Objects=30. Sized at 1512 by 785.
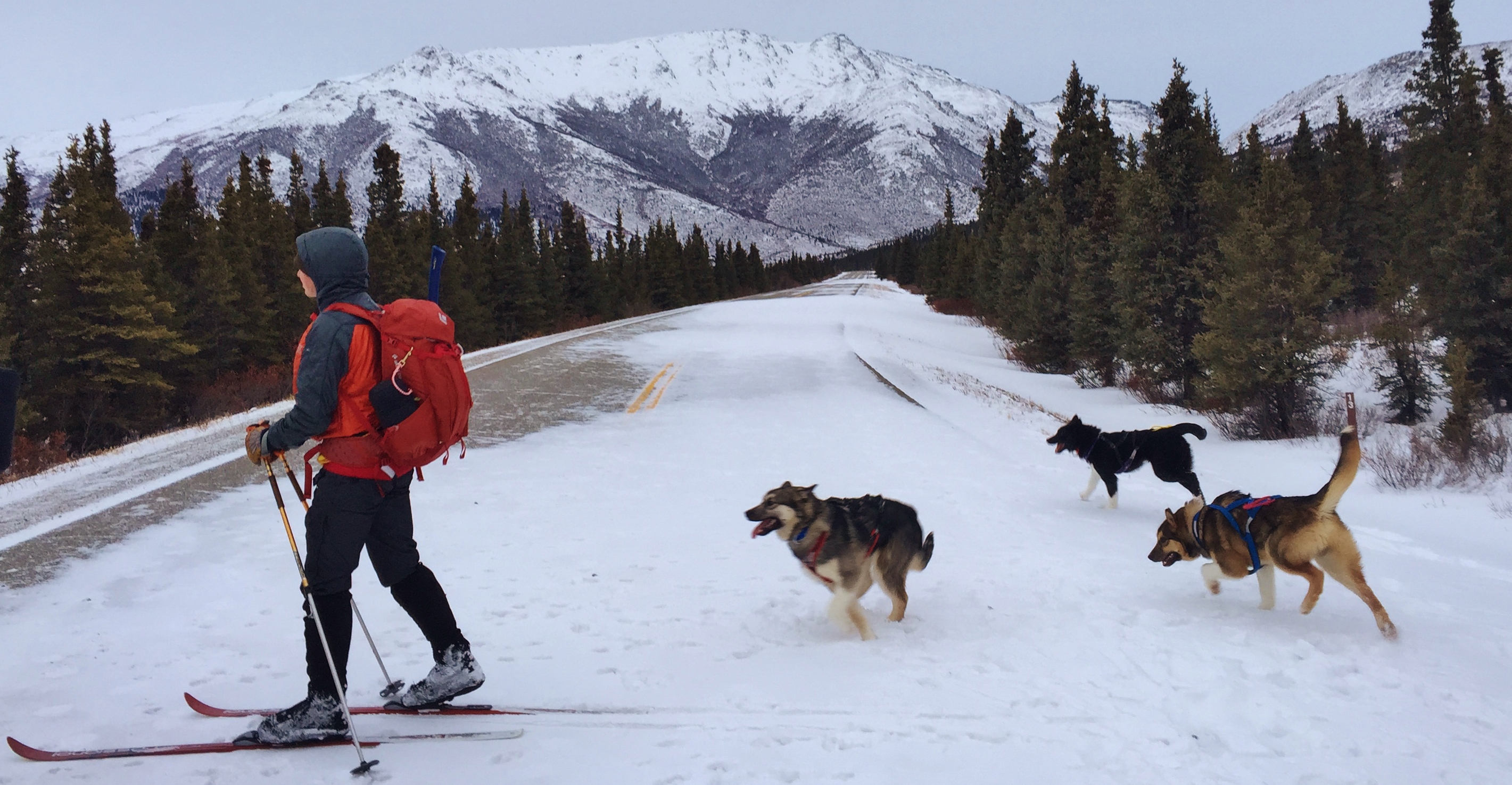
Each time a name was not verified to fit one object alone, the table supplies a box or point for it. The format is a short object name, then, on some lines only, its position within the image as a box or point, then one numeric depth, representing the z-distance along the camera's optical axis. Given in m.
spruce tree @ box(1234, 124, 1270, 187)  16.39
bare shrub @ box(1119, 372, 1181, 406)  18.16
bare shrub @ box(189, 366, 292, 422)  26.69
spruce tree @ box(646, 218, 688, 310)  72.88
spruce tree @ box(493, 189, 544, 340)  49.41
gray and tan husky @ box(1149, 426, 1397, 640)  4.70
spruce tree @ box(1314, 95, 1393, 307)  33.25
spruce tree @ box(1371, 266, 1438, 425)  15.33
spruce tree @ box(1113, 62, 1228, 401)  17.66
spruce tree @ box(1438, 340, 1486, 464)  11.08
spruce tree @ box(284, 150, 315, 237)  44.69
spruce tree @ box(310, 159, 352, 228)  46.70
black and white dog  8.04
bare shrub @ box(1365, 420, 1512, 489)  9.15
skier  3.27
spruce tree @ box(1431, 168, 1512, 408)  15.88
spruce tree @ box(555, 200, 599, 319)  58.72
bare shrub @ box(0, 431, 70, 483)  10.60
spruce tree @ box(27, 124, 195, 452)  24.02
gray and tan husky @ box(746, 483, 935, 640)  4.72
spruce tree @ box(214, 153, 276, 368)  30.88
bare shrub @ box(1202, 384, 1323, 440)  13.73
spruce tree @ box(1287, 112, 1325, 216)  39.22
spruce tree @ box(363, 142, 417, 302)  40.31
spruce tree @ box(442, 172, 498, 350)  42.16
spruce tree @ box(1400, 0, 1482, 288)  22.38
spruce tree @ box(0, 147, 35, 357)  25.81
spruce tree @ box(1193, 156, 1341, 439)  13.38
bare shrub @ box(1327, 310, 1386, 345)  23.38
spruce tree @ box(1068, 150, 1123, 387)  21.11
